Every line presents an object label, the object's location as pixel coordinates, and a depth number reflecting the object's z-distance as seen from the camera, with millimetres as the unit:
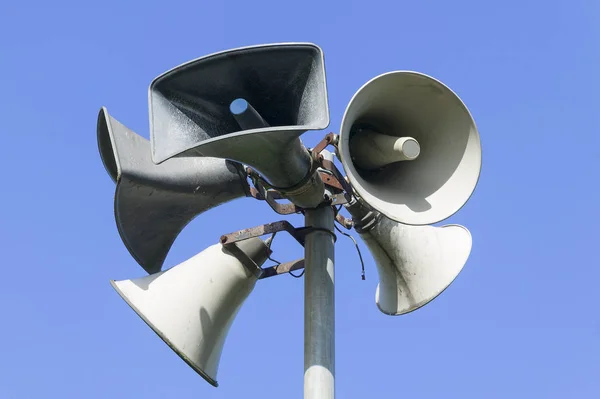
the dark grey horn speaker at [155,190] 5105
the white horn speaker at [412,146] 4680
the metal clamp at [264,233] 5062
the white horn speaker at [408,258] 5441
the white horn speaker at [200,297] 4957
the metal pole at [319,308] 4504
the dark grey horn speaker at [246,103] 4422
